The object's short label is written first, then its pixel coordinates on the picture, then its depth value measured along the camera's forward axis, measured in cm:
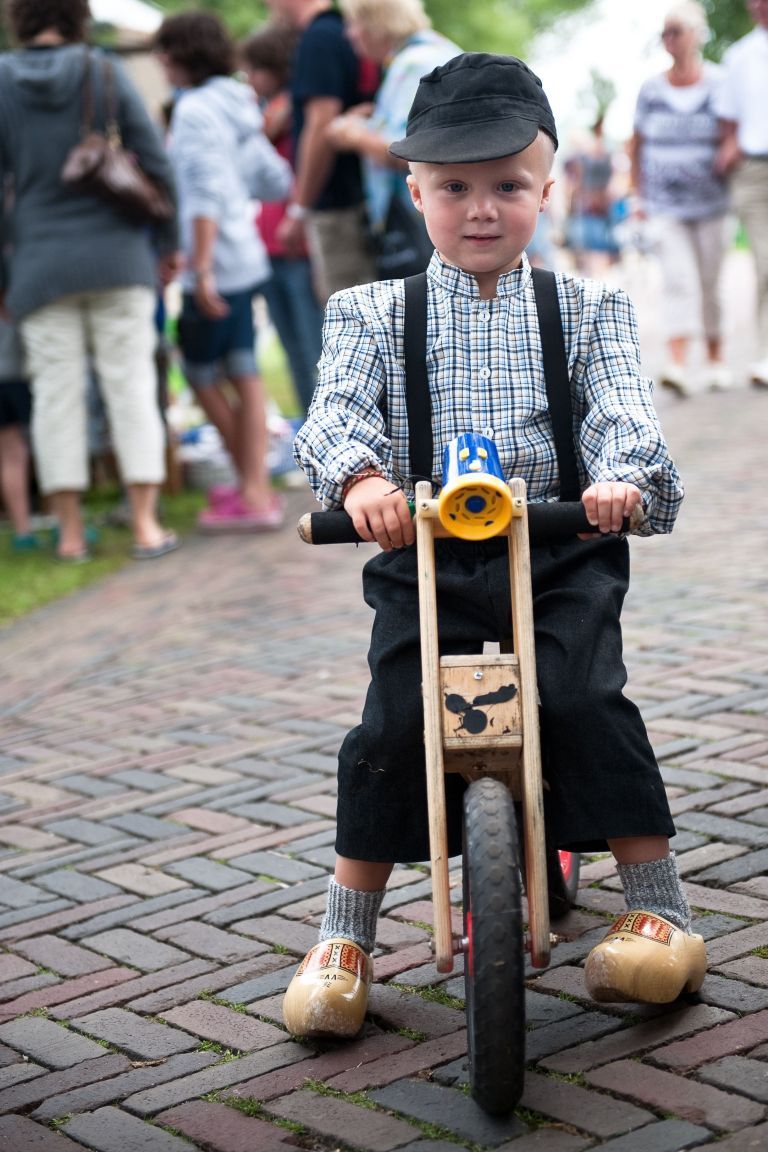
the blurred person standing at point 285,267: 1783
